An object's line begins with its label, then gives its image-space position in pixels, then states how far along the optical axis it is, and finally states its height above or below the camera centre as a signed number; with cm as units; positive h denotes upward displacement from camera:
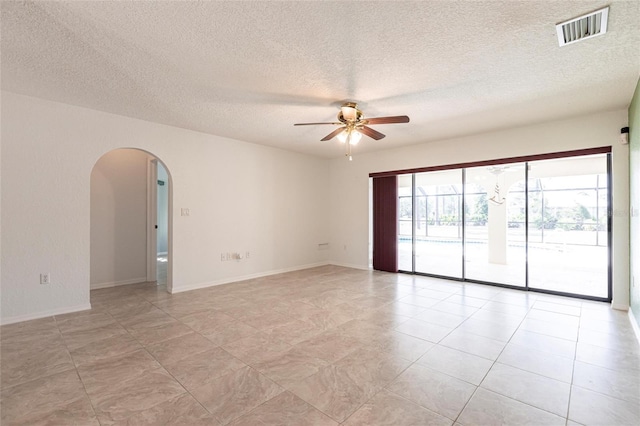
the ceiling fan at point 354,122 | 348 +114
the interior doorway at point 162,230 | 636 -59
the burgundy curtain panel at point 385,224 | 641 -25
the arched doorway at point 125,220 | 508 -13
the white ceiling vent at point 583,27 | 206 +142
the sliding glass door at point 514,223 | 525 -23
